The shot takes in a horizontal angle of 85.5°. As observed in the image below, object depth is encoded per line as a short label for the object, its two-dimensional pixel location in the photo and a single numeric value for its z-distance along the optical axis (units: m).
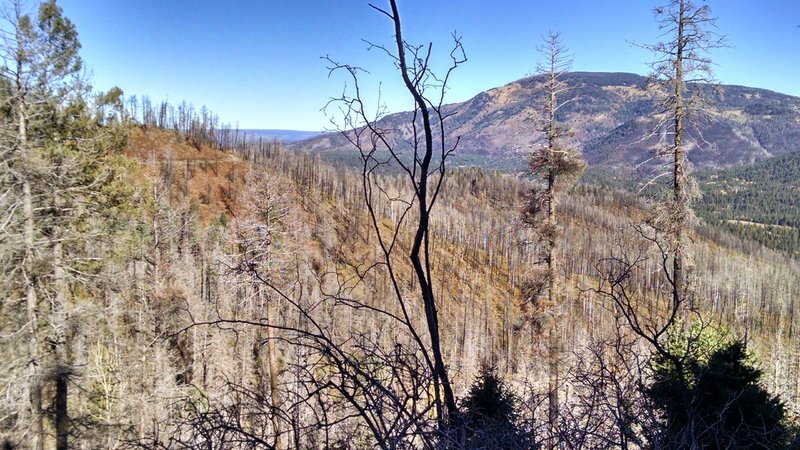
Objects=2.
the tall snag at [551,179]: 9.55
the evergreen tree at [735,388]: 3.97
